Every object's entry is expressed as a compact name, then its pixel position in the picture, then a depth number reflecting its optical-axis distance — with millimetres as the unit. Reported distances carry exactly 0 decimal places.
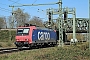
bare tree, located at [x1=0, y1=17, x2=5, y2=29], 90812
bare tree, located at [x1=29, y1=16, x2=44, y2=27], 96525
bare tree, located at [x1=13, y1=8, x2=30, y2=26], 76812
